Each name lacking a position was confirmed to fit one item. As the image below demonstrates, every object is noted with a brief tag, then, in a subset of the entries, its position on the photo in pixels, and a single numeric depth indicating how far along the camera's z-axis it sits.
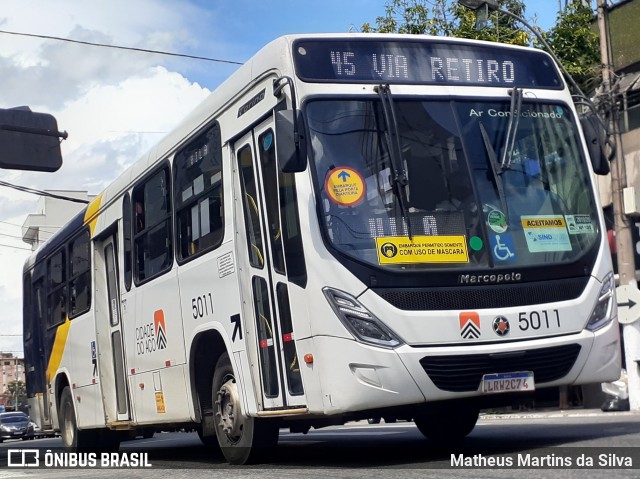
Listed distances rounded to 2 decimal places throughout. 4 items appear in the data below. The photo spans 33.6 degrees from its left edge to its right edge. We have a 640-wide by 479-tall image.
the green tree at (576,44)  25.26
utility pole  19.39
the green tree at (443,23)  25.92
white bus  7.94
